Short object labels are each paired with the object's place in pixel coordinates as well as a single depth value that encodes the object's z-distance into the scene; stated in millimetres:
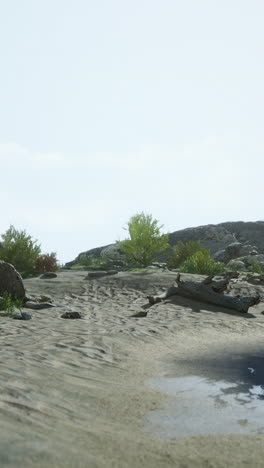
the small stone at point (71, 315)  9534
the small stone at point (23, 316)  8945
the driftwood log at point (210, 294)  11609
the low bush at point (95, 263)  21562
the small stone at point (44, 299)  12344
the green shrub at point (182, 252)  22597
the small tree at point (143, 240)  20844
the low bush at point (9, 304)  9706
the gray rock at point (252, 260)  23738
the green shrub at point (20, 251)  18453
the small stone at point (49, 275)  16464
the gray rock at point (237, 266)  21688
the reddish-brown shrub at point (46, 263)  19266
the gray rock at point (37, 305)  10922
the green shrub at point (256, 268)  21150
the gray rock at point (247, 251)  27675
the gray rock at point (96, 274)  16141
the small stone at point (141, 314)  10070
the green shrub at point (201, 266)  18484
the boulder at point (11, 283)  11688
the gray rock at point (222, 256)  27594
